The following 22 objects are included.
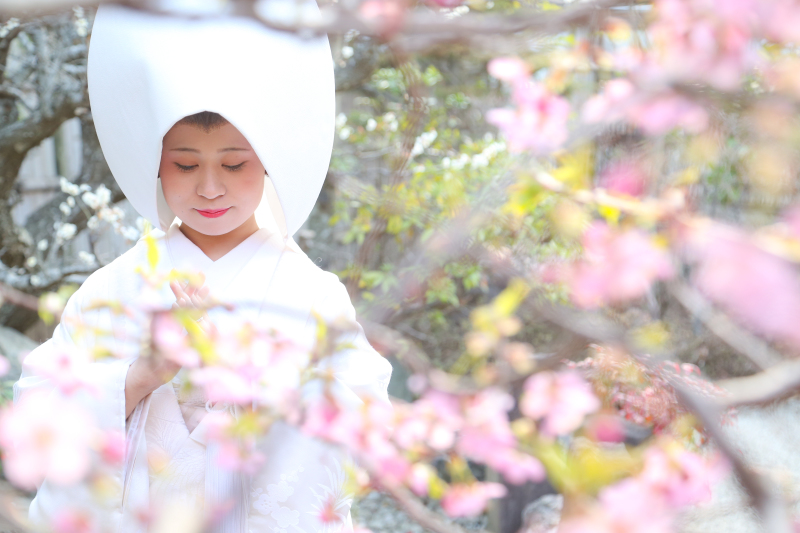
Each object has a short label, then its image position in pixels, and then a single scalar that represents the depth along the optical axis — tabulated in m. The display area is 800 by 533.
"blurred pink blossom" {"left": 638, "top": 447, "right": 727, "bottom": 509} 1.23
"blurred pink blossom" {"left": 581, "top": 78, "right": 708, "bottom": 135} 1.44
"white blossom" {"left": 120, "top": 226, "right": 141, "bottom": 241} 2.65
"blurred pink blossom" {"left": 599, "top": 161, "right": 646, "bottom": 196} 1.60
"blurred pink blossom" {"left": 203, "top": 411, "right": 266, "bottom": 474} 0.89
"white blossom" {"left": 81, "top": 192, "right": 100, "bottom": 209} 2.55
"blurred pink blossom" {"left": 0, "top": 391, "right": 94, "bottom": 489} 0.70
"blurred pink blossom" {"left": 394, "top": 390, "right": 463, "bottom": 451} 1.63
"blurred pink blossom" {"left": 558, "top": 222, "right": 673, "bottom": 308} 1.22
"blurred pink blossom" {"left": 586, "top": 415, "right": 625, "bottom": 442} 1.63
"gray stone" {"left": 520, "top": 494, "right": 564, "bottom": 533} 2.58
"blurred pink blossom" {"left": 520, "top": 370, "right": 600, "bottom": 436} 1.83
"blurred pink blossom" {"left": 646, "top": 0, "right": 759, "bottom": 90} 1.16
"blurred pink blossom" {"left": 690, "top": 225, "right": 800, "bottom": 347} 0.92
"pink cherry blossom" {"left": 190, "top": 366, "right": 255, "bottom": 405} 0.94
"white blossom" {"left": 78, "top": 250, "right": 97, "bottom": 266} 2.69
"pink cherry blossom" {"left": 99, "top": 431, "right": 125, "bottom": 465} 0.92
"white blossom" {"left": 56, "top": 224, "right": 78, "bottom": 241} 2.67
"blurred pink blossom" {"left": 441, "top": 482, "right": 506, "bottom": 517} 2.18
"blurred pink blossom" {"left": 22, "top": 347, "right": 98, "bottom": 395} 0.98
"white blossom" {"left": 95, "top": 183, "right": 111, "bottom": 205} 2.56
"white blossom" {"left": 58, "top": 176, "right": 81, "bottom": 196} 2.61
